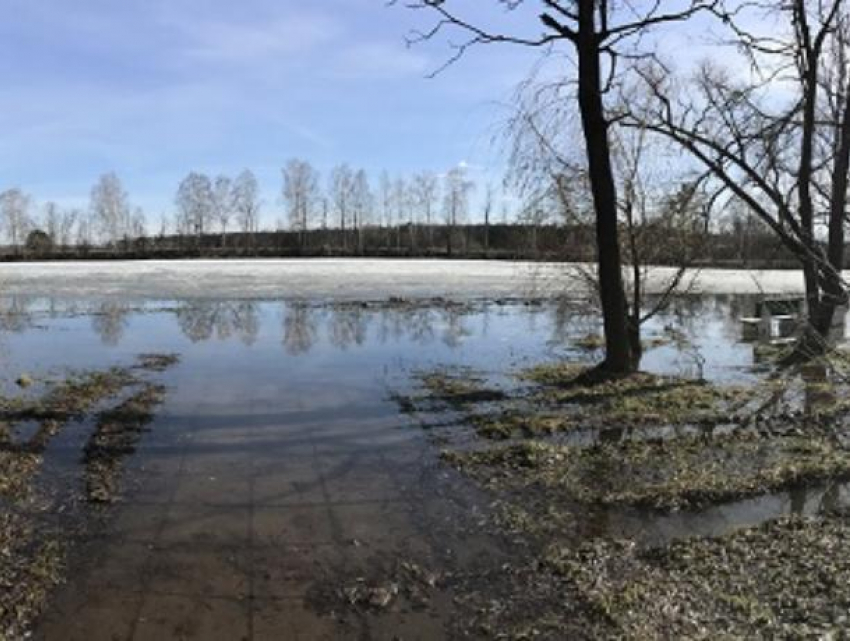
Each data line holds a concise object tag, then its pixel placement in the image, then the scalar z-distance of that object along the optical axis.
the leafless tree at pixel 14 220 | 98.69
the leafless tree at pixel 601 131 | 13.04
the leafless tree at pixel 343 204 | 108.31
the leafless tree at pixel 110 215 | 102.94
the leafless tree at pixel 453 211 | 107.44
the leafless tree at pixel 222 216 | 103.81
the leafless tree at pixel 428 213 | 109.12
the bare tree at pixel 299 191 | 104.50
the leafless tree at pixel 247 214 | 103.38
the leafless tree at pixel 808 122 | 12.88
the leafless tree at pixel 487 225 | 101.10
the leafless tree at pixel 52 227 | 98.71
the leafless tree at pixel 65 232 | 100.38
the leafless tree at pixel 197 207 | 104.56
